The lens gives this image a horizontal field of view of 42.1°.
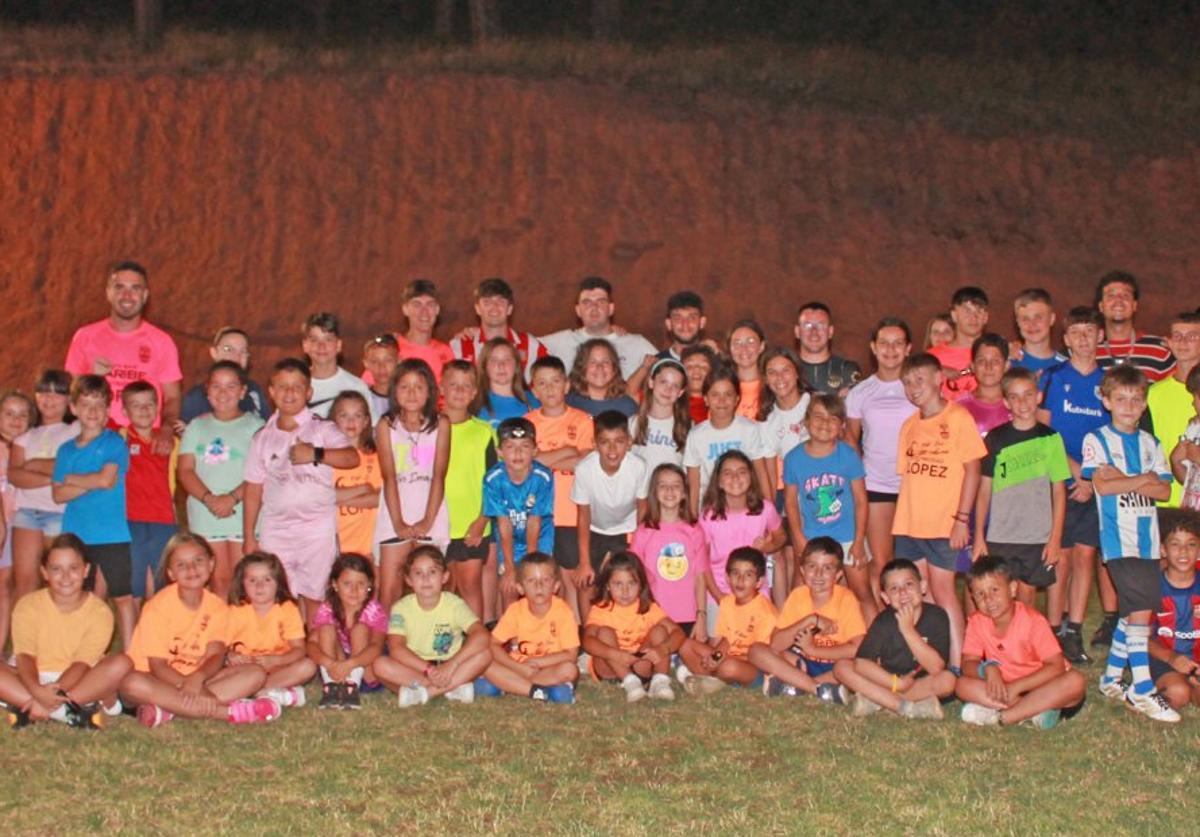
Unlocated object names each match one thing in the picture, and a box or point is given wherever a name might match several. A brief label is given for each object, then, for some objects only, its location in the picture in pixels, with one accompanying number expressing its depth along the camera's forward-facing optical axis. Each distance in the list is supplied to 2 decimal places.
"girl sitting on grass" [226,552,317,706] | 8.24
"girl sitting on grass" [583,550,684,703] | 8.56
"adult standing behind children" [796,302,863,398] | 9.78
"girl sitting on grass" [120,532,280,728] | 7.82
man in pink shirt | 9.50
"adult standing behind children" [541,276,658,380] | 10.24
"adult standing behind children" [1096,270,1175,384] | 9.66
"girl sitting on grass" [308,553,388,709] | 8.27
